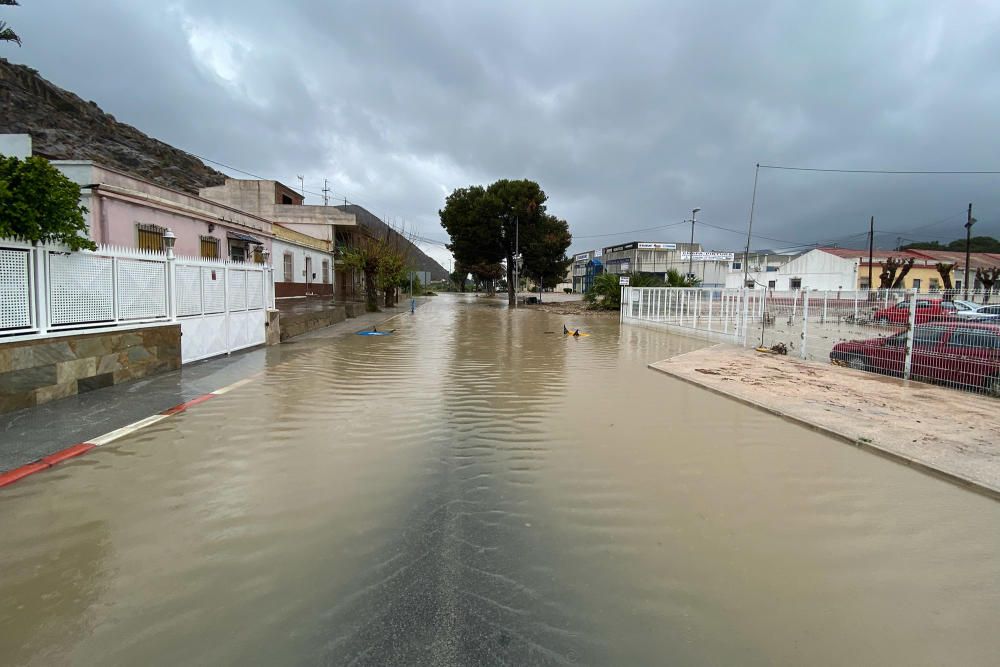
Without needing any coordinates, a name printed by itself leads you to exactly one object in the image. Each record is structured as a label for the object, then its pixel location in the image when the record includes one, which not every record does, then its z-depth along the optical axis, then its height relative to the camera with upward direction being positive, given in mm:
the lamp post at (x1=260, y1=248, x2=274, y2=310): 14263 +369
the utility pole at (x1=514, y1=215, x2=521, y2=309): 41562 +4654
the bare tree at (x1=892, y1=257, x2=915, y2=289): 34712 +2913
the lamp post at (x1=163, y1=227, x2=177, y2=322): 9828 +315
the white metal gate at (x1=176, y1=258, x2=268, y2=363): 10453 -174
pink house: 13789 +2634
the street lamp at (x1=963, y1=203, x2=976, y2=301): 34691 +5776
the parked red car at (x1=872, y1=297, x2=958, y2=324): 9272 -24
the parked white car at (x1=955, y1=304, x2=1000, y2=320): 9117 -58
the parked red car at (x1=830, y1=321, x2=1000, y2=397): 8516 -831
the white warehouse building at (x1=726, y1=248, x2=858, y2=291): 43000 +3140
